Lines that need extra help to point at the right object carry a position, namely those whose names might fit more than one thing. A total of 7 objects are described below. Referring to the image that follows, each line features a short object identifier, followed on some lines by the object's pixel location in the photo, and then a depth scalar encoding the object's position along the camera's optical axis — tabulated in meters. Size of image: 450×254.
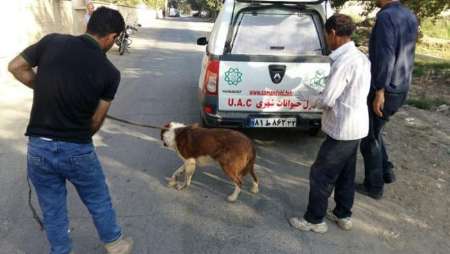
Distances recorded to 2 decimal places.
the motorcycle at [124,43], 16.02
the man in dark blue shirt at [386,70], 4.09
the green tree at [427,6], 13.07
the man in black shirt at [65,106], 2.62
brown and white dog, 4.32
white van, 5.19
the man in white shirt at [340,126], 3.40
